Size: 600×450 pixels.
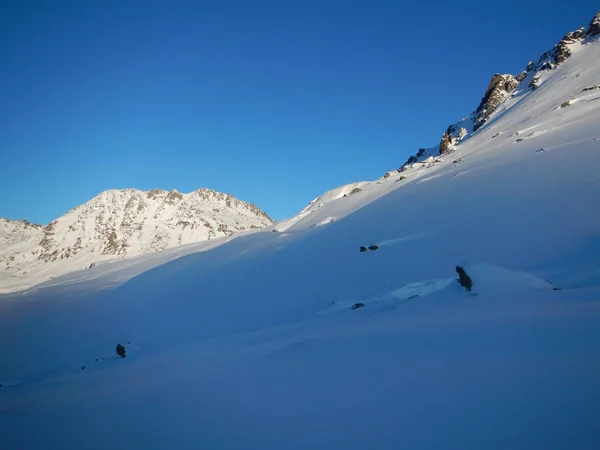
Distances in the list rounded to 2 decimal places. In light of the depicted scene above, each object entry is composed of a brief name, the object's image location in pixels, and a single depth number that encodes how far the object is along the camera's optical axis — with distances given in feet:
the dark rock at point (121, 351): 50.83
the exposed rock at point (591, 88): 146.63
